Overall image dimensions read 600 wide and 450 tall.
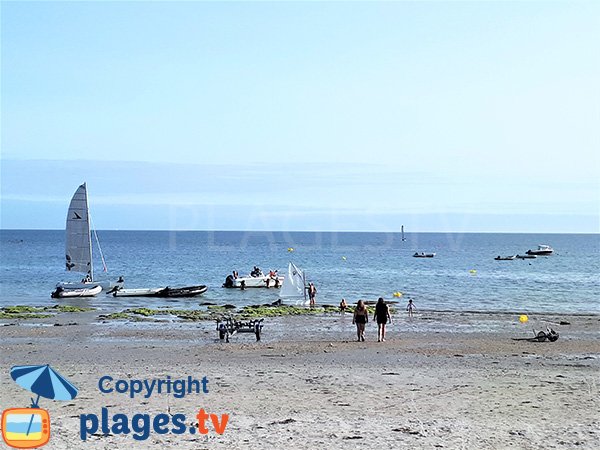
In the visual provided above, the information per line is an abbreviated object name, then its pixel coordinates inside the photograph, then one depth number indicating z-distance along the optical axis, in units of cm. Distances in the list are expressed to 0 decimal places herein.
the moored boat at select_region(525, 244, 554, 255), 13275
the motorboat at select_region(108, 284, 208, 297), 5088
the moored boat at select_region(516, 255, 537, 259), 11882
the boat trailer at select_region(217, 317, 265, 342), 2591
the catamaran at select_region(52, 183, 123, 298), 4931
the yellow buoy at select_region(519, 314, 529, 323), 3552
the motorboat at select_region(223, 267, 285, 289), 5925
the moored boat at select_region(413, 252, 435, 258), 12694
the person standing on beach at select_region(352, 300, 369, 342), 2580
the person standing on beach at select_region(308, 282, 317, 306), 4253
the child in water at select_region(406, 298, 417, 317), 3866
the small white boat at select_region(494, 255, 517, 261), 11577
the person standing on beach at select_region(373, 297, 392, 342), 2592
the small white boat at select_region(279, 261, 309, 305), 4375
